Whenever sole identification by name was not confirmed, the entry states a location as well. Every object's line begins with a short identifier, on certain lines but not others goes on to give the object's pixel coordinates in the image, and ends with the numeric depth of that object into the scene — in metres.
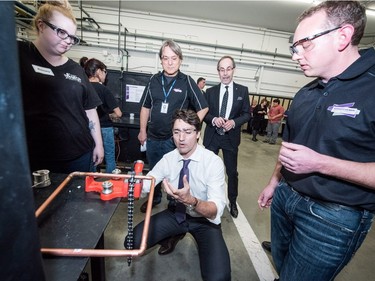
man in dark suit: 2.62
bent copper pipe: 0.73
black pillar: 0.27
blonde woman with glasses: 1.37
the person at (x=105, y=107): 2.83
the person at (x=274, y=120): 7.74
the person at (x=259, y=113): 8.47
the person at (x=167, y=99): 2.30
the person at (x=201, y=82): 6.67
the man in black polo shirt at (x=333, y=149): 0.93
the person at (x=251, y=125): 9.05
